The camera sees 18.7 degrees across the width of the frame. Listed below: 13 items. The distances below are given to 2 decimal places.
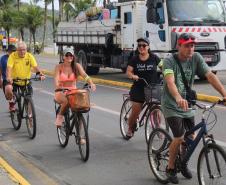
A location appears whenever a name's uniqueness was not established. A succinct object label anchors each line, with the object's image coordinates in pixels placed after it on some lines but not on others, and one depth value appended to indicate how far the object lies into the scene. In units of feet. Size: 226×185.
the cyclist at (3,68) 46.60
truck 71.75
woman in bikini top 34.08
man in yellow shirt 41.21
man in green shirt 23.32
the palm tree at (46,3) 256.07
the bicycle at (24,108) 39.60
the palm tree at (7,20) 308.87
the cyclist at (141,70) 34.08
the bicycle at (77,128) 31.67
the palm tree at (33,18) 260.84
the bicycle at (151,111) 32.29
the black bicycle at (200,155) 21.96
